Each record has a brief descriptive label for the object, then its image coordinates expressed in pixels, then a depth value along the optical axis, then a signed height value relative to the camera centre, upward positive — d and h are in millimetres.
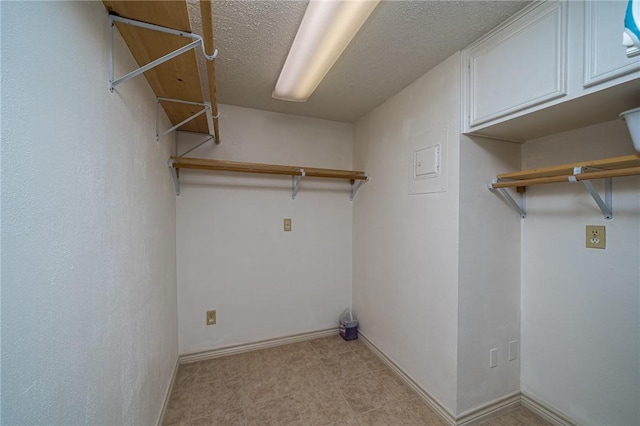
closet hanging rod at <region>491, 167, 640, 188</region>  1055 +147
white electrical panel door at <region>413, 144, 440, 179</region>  1694 +329
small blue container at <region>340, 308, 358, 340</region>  2561 -1247
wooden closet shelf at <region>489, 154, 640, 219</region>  1076 +157
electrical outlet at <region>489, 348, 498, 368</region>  1641 -1007
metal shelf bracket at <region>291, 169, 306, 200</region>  2479 +248
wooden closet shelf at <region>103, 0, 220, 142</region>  808 +670
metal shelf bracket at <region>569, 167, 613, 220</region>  1298 +26
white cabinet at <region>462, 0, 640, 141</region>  984 +640
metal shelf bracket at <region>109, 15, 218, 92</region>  874 +636
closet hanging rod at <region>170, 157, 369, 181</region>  1959 +359
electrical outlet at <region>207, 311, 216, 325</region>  2260 -999
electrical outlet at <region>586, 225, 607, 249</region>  1360 -169
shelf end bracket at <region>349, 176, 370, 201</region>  2630 +228
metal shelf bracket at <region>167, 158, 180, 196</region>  1889 +296
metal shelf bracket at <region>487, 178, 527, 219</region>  1632 +48
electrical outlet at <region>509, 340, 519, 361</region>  1704 -992
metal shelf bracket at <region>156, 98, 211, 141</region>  1486 +659
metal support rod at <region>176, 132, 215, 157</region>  2146 +575
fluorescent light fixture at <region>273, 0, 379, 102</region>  1087 +887
